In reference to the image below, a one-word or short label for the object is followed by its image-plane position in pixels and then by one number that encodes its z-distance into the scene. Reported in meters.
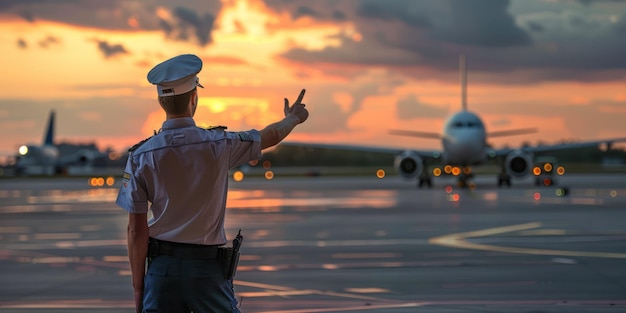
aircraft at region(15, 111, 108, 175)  108.56
